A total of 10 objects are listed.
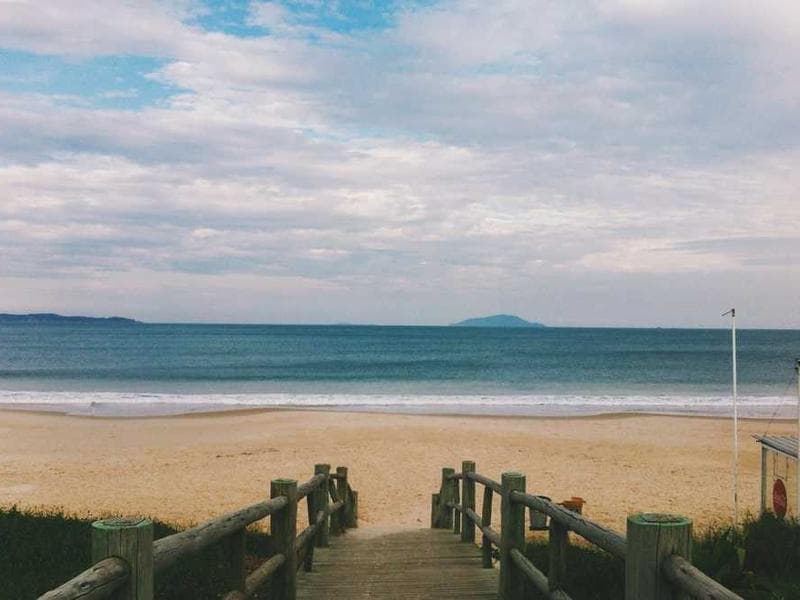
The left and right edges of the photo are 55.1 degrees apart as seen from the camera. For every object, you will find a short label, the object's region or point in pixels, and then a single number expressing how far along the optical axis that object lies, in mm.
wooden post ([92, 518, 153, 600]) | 2947
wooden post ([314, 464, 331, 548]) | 8547
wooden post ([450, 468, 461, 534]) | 10876
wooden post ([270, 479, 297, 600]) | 5680
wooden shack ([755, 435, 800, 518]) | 10172
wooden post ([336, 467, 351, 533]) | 11156
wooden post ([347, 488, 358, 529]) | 12094
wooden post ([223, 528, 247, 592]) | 4453
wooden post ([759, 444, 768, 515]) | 11172
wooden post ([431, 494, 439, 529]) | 12109
